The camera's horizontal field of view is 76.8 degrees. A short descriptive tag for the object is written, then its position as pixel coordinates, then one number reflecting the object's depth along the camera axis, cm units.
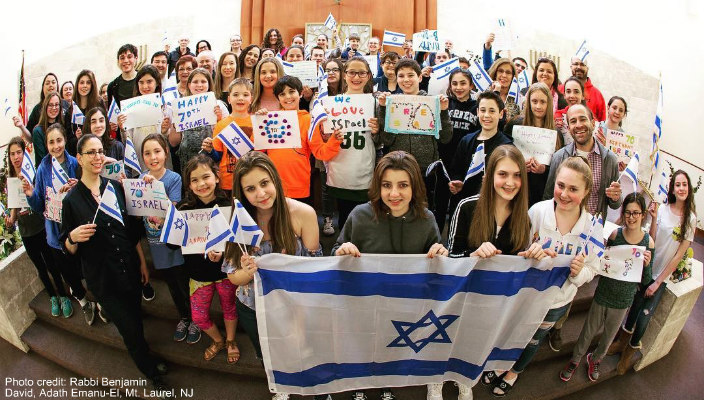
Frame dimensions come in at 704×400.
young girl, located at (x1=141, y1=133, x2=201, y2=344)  317
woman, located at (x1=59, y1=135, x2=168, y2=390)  282
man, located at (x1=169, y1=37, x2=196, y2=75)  629
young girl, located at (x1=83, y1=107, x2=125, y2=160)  363
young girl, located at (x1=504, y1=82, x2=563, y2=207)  346
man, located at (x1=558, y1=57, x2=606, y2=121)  504
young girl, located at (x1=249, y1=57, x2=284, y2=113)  372
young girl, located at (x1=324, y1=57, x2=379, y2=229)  351
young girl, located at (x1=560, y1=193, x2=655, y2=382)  305
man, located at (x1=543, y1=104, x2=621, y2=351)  325
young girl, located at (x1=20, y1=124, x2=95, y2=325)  346
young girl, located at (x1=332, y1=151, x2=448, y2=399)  247
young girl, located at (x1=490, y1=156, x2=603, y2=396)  260
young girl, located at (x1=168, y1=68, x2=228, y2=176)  373
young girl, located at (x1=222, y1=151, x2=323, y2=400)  246
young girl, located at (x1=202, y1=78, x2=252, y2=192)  353
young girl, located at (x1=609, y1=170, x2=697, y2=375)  353
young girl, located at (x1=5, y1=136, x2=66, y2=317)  378
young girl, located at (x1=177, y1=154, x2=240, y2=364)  287
